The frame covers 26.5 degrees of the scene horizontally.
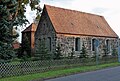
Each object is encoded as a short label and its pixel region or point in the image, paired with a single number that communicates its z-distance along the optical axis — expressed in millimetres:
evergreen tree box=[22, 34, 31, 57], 41531
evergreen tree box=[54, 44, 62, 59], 30942
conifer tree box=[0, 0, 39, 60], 18688
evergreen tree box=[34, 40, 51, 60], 27848
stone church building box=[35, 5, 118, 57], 35656
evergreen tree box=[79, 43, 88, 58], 33706
